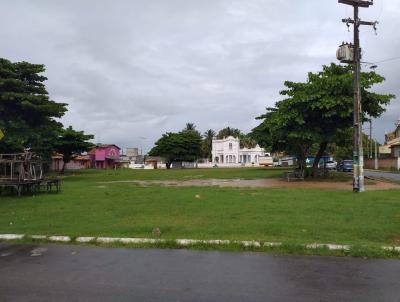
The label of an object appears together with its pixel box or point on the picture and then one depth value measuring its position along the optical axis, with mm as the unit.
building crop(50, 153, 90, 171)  92919
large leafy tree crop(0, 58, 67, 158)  33125
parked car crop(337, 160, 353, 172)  54688
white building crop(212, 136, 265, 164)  110938
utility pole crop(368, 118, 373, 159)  80038
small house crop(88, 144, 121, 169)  98500
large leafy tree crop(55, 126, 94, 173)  51953
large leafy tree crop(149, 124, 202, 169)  89125
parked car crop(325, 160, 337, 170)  65588
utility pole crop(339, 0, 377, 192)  20891
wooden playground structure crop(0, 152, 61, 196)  20422
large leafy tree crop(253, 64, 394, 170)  29094
